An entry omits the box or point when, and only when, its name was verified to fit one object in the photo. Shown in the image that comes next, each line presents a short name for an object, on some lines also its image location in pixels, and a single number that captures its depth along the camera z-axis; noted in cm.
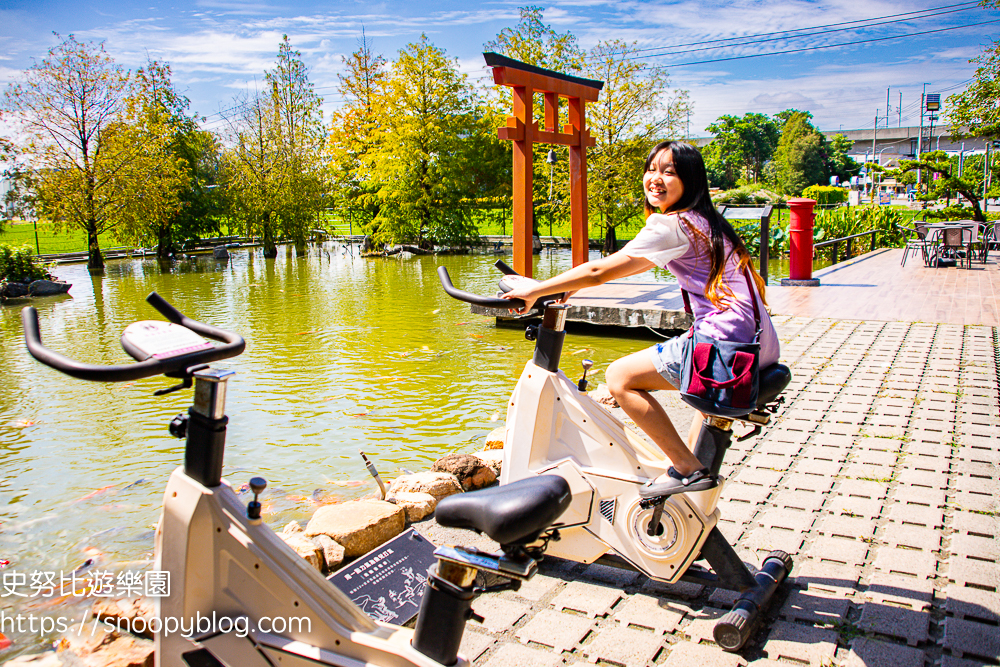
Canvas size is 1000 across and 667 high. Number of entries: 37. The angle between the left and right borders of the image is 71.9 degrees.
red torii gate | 944
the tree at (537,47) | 2481
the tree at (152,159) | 2189
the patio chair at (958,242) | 1378
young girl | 229
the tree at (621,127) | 2311
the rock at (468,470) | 376
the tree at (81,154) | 2058
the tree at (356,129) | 2944
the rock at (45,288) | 1502
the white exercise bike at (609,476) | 244
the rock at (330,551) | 287
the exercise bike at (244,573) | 163
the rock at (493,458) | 392
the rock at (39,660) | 227
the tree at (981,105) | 1568
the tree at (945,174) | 1838
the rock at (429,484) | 355
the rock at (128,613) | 244
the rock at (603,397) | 509
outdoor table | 1401
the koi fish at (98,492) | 432
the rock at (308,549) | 273
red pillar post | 1112
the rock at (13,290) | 1488
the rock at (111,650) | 215
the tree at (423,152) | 2717
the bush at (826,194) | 3722
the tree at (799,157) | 5434
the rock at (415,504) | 334
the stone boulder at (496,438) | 440
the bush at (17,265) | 1517
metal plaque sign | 254
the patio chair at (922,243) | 1432
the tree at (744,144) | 6644
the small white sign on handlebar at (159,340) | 160
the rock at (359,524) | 301
